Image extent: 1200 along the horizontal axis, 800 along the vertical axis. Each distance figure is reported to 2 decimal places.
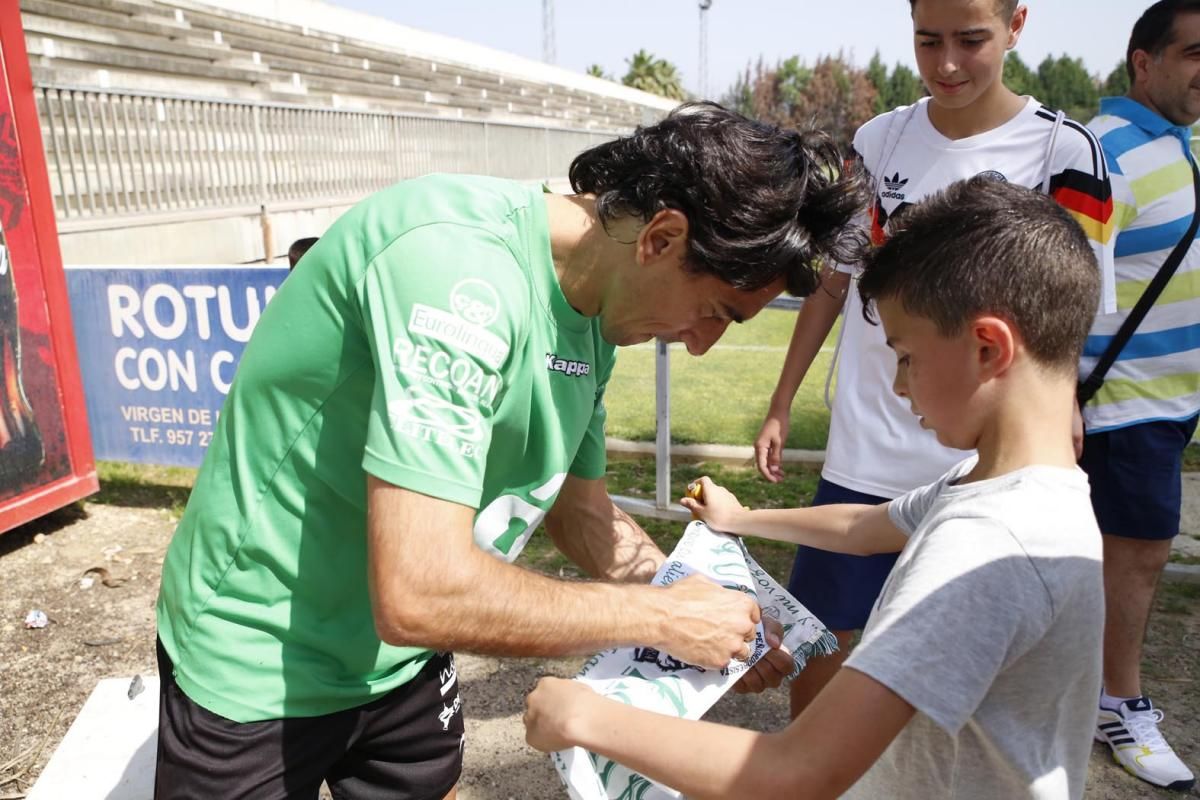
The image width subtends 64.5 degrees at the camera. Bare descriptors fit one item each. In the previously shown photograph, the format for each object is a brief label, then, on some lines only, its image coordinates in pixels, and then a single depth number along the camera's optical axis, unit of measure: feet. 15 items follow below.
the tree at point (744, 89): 146.53
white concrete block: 8.55
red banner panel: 14.14
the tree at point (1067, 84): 159.33
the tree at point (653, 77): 243.60
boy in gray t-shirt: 4.03
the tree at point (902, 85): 171.32
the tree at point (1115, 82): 137.28
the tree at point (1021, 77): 152.76
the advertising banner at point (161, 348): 16.52
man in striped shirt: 9.71
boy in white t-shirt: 8.05
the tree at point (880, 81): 170.71
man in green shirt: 4.56
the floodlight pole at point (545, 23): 168.64
